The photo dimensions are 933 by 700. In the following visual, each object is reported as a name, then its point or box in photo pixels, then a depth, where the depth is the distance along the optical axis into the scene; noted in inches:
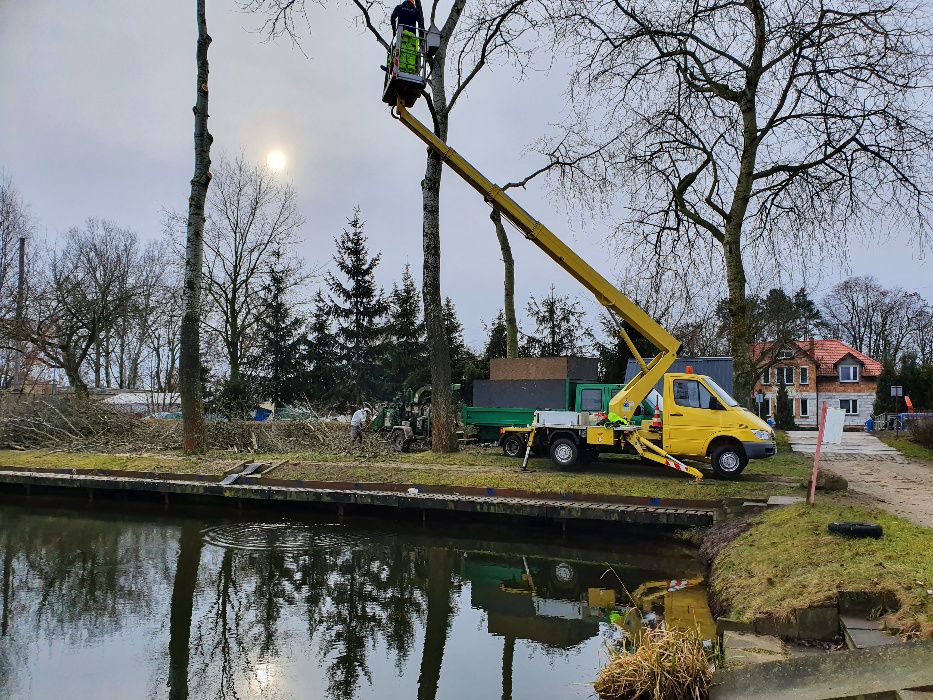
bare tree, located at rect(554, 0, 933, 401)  592.4
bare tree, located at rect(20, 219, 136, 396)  1221.7
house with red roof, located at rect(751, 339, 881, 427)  2148.1
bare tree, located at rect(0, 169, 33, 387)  1130.2
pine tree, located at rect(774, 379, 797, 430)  1814.7
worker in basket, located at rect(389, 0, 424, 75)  536.1
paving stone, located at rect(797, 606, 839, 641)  232.1
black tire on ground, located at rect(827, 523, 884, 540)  292.8
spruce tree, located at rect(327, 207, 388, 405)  1364.4
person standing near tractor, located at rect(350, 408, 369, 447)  794.8
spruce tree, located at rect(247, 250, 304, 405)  1321.4
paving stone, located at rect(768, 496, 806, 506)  432.4
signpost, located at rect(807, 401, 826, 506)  366.7
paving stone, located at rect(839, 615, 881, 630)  222.5
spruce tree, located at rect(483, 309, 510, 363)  1328.7
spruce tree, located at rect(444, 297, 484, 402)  1175.0
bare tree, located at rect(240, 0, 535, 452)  683.4
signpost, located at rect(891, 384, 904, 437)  1182.6
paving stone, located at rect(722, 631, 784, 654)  226.3
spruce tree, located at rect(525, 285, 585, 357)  1419.8
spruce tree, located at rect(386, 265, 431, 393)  1346.0
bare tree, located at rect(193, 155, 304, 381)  1371.8
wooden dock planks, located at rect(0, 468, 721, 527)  478.3
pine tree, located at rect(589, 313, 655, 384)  1143.6
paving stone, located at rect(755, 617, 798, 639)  235.9
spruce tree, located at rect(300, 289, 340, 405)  1330.0
